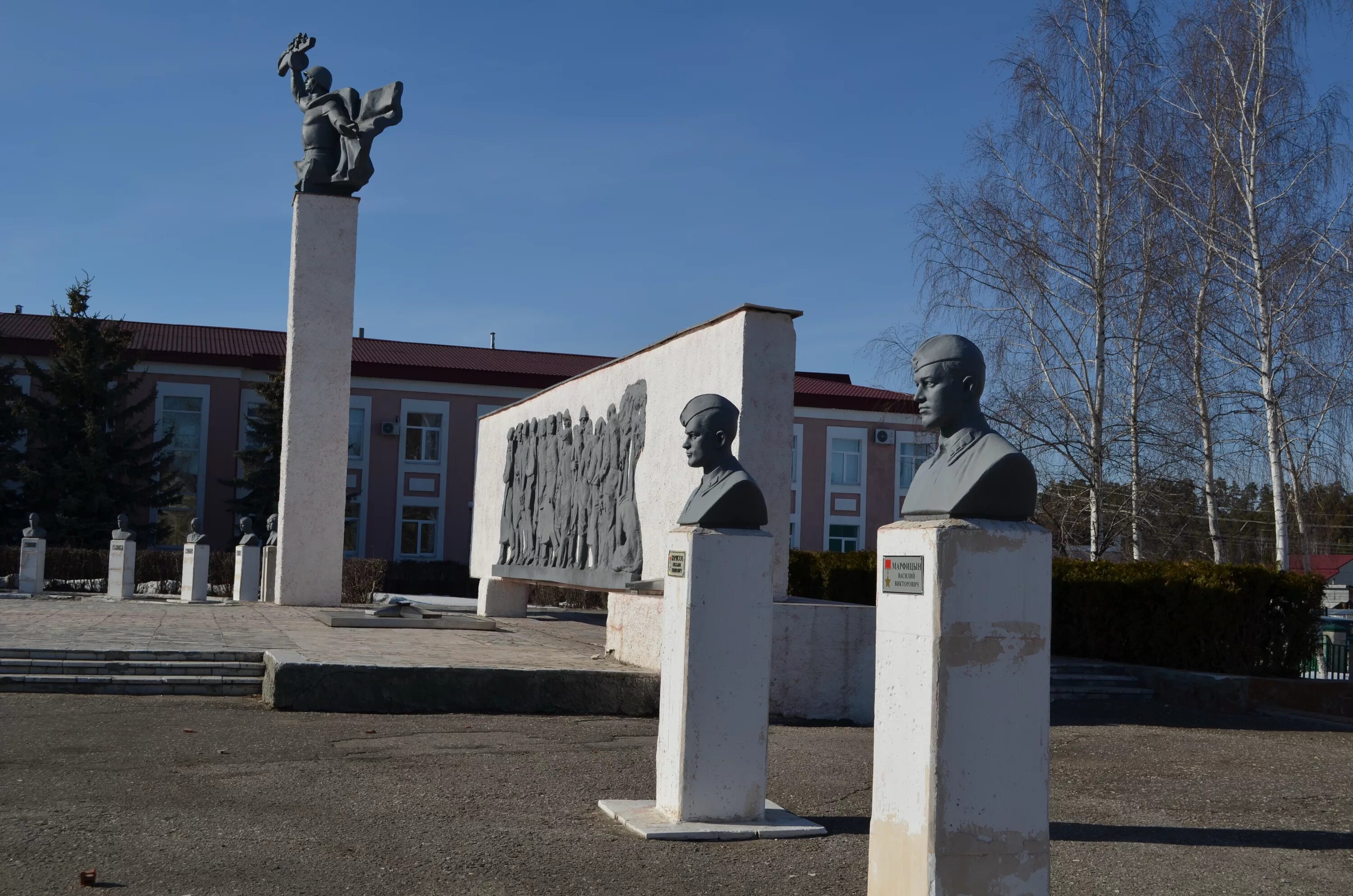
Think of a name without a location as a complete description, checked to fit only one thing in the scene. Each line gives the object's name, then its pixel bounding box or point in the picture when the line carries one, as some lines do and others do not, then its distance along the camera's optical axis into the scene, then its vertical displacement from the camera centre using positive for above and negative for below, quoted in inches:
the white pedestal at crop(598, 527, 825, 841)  228.8 -28.0
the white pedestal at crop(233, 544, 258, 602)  836.6 -30.8
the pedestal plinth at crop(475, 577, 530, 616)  724.0 -35.1
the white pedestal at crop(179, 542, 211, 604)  813.9 -32.2
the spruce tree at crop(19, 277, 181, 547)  1157.7 +80.3
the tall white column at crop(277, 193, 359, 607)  783.1 +81.2
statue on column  803.4 +269.3
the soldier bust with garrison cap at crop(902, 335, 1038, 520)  166.6 +14.4
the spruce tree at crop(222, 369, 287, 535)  1239.5 +71.4
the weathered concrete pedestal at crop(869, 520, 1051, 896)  160.6 -21.6
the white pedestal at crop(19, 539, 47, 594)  860.6 -31.3
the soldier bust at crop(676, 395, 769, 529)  237.3 +14.6
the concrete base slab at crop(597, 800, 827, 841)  219.8 -52.0
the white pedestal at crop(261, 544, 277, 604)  816.9 -29.6
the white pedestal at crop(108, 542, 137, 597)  827.4 -30.2
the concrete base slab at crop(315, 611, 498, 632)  563.5 -41.4
